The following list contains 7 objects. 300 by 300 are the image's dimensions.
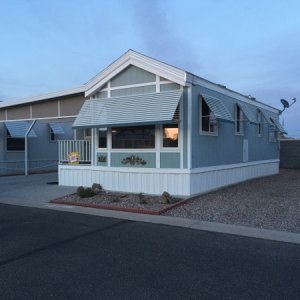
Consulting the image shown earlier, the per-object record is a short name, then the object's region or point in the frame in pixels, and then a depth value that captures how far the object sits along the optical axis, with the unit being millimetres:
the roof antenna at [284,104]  22109
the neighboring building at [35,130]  15430
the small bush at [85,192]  12273
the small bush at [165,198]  10953
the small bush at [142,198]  11038
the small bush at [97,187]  13024
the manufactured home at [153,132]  11766
